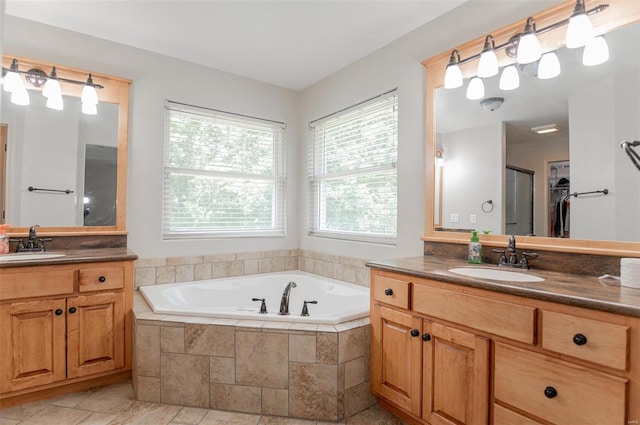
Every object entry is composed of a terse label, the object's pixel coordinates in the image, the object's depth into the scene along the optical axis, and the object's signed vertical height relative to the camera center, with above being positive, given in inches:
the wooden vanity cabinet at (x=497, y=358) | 47.0 -22.9
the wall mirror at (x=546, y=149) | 65.5 +15.7
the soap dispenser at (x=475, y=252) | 82.0 -7.9
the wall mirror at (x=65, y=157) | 98.0 +16.6
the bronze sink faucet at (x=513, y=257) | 75.6 -8.5
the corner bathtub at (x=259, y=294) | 101.2 -24.9
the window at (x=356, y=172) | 111.5 +15.5
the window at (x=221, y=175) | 121.7 +15.0
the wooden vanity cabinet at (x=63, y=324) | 80.5 -27.0
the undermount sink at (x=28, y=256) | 83.9 -10.9
